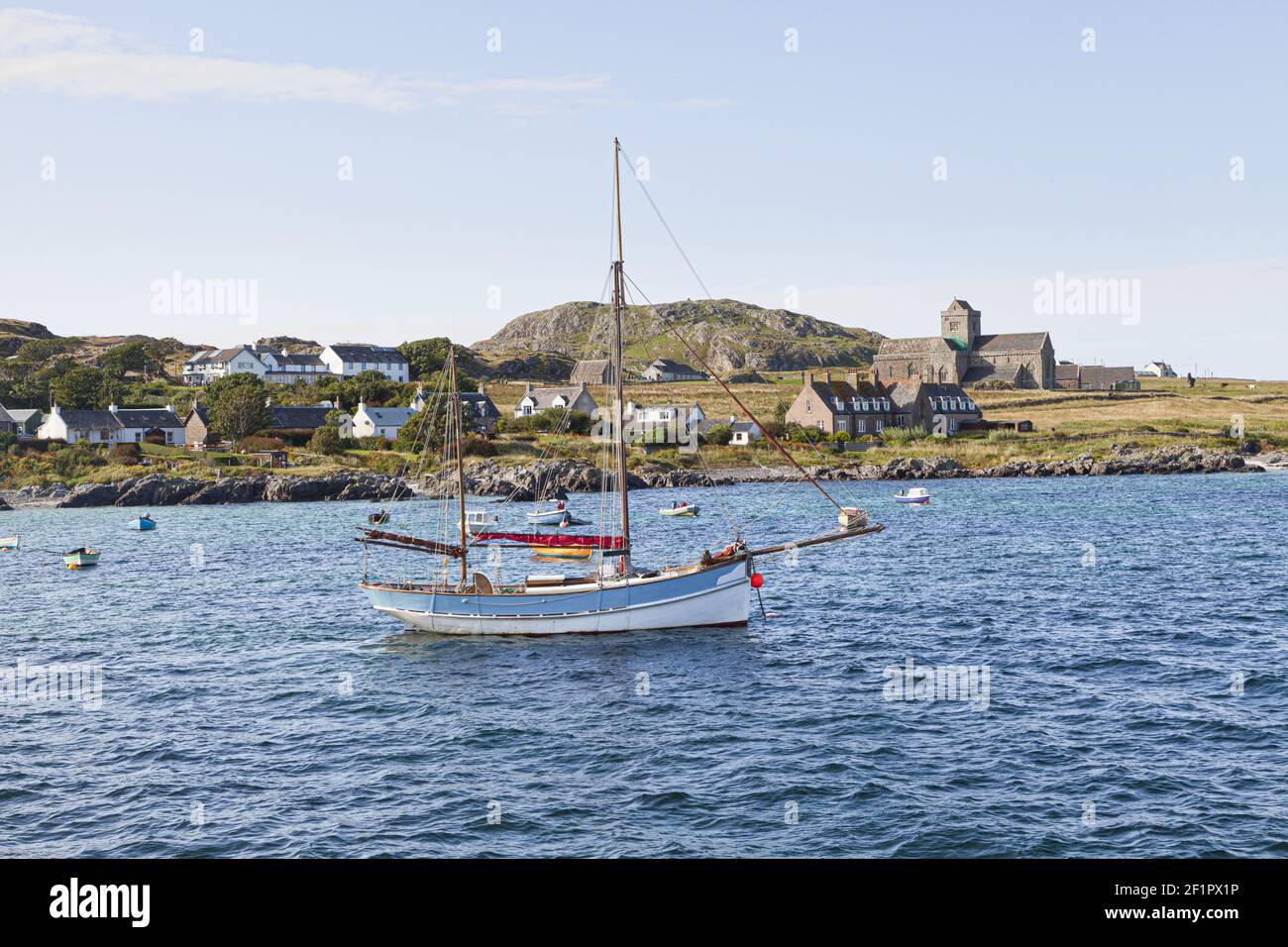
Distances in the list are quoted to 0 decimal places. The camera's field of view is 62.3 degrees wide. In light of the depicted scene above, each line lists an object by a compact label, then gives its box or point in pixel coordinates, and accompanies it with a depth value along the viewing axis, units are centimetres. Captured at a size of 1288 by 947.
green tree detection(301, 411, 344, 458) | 12889
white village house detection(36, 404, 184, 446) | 12938
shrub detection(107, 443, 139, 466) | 12038
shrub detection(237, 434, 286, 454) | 12850
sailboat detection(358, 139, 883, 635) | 4100
